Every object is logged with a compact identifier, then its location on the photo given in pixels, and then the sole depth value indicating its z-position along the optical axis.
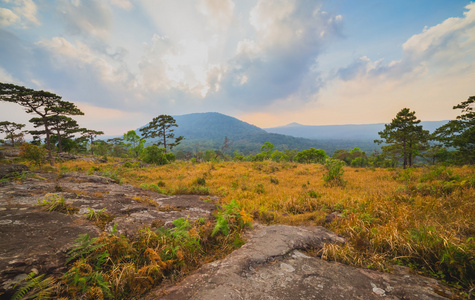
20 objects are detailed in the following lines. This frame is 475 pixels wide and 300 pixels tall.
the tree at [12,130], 47.44
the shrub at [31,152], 10.66
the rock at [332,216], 5.12
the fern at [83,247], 2.48
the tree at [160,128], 36.66
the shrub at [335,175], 9.85
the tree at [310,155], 61.06
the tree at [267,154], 48.47
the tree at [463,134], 20.67
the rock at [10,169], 6.14
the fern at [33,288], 1.87
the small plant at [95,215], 3.62
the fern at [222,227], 3.65
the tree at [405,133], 23.50
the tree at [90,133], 46.83
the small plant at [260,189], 8.80
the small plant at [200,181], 10.68
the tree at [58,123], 30.25
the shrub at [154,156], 24.53
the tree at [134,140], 40.87
